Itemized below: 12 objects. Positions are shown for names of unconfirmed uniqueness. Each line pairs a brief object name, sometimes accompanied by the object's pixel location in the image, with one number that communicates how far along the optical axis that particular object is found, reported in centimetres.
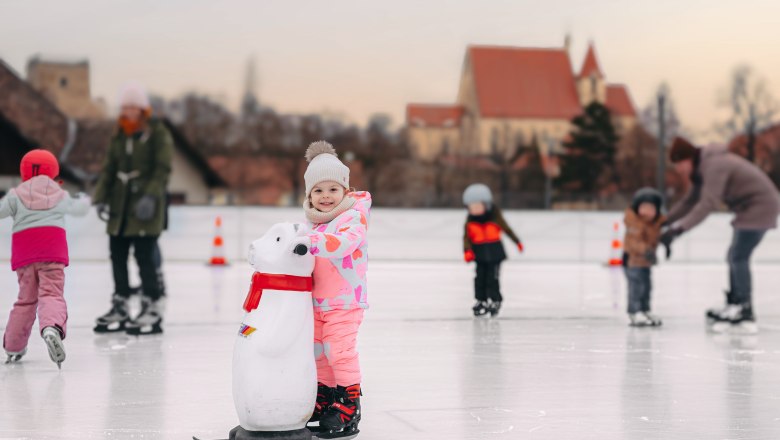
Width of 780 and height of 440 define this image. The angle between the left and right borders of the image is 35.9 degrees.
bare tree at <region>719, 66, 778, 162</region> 6078
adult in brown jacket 957
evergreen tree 5981
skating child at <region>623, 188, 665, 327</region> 977
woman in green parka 833
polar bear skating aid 457
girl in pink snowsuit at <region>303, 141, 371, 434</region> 493
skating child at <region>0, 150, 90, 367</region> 691
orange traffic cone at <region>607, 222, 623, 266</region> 2055
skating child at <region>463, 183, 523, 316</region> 1052
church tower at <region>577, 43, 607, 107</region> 10588
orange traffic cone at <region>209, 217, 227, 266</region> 1952
